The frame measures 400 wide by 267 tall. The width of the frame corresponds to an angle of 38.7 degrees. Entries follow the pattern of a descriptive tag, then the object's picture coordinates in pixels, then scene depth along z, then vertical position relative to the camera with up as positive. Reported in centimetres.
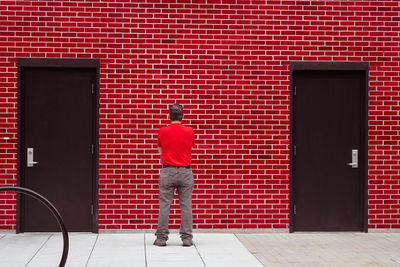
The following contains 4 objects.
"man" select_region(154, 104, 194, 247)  728 -49
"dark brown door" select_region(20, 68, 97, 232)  856 -20
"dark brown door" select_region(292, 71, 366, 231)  882 -36
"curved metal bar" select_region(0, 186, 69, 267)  509 -61
